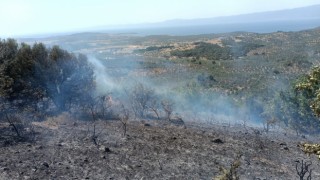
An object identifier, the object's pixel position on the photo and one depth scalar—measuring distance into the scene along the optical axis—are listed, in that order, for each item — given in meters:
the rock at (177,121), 16.28
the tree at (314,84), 5.31
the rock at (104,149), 11.42
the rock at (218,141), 13.26
